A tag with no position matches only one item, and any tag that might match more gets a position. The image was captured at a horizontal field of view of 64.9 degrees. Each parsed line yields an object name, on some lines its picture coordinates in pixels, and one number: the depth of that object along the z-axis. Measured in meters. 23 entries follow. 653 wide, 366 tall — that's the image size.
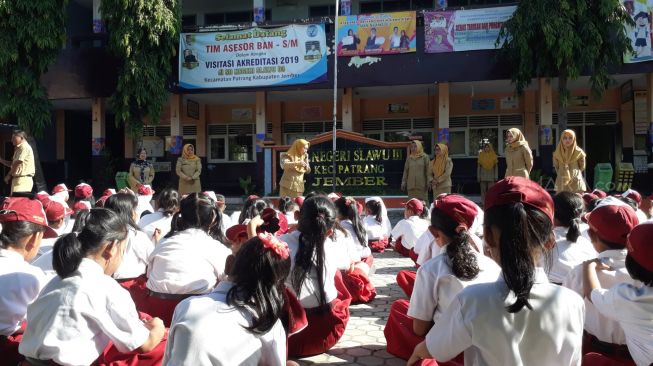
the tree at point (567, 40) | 9.86
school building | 11.56
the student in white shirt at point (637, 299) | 1.76
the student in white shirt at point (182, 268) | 3.05
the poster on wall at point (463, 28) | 11.02
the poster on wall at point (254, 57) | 11.84
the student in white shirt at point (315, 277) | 3.01
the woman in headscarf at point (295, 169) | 8.36
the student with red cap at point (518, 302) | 1.42
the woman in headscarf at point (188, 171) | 9.40
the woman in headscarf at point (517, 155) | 7.87
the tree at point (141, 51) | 11.16
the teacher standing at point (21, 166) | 7.06
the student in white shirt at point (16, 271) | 2.28
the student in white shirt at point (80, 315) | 1.93
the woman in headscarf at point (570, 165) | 7.62
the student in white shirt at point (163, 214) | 4.53
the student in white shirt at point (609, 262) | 2.26
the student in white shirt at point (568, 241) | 2.98
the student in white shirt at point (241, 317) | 1.64
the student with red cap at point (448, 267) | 2.15
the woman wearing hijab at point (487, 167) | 10.91
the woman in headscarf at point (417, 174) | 8.91
